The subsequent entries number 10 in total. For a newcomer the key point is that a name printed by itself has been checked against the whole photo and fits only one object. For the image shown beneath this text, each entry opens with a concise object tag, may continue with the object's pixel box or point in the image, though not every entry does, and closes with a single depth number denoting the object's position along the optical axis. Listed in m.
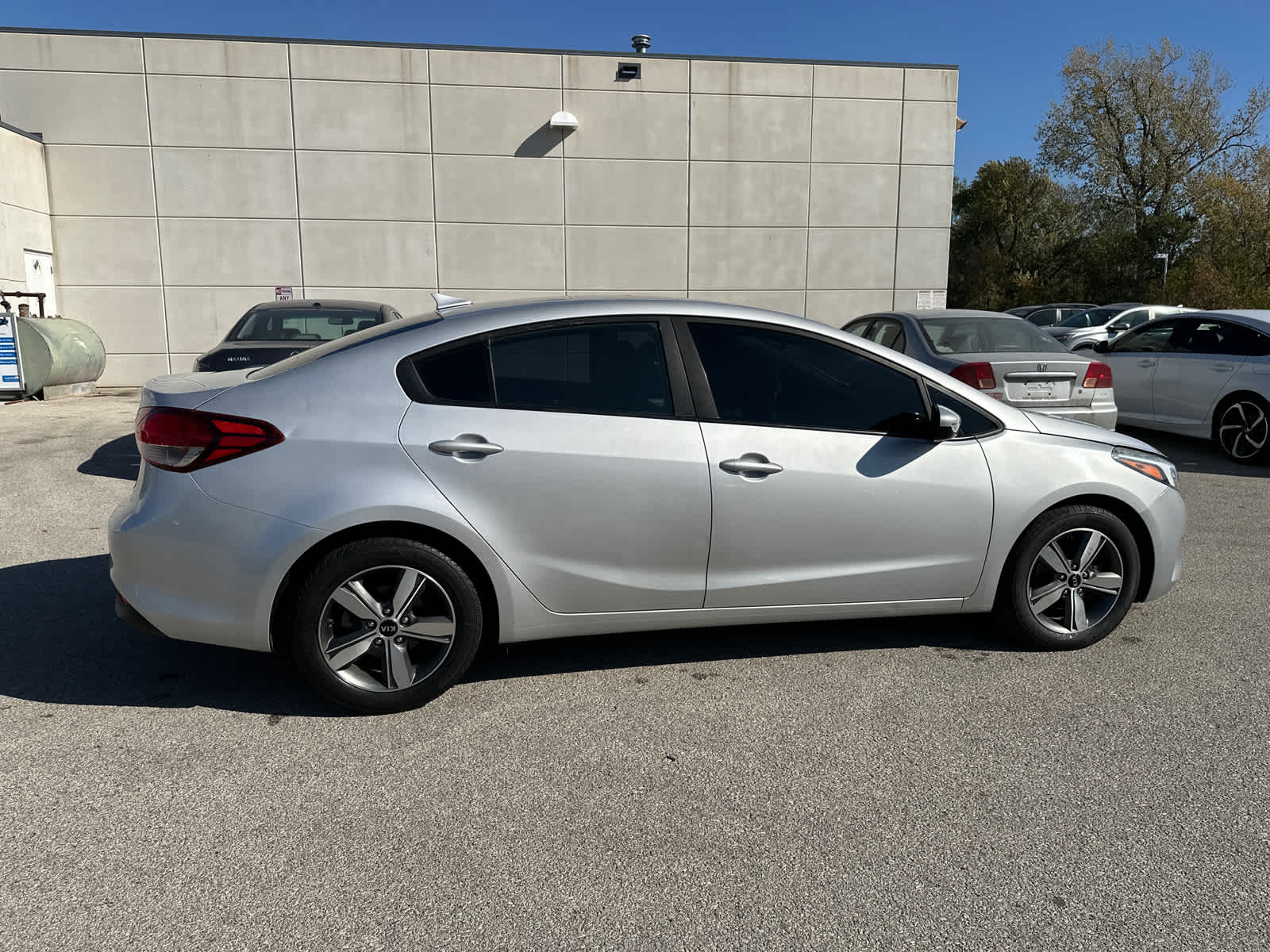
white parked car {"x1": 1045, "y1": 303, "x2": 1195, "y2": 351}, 21.22
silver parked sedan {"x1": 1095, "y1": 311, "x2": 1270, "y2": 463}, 9.28
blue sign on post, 13.04
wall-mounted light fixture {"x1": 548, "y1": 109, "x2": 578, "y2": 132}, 17.45
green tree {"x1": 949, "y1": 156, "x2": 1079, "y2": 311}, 41.81
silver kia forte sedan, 3.46
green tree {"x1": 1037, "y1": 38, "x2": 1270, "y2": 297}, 38.69
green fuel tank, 13.45
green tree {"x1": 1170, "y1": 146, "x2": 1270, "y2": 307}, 25.61
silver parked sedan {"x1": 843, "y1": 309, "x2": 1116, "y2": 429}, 7.88
